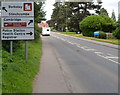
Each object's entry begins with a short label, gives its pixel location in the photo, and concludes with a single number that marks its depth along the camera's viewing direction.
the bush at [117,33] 44.15
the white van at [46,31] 68.43
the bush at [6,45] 13.20
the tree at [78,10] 75.81
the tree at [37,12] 21.67
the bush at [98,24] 57.08
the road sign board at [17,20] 11.30
